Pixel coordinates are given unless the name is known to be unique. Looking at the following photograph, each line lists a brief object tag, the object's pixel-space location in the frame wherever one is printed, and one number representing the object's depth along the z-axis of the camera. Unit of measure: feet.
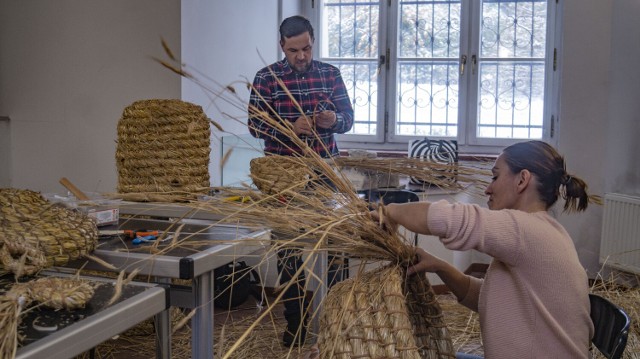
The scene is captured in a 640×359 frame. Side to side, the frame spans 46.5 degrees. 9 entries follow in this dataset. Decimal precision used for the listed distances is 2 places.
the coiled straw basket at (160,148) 7.41
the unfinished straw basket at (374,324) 4.33
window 16.69
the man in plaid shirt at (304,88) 10.85
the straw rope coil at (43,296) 3.58
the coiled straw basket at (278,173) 6.16
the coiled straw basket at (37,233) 4.78
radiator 13.89
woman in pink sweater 5.05
